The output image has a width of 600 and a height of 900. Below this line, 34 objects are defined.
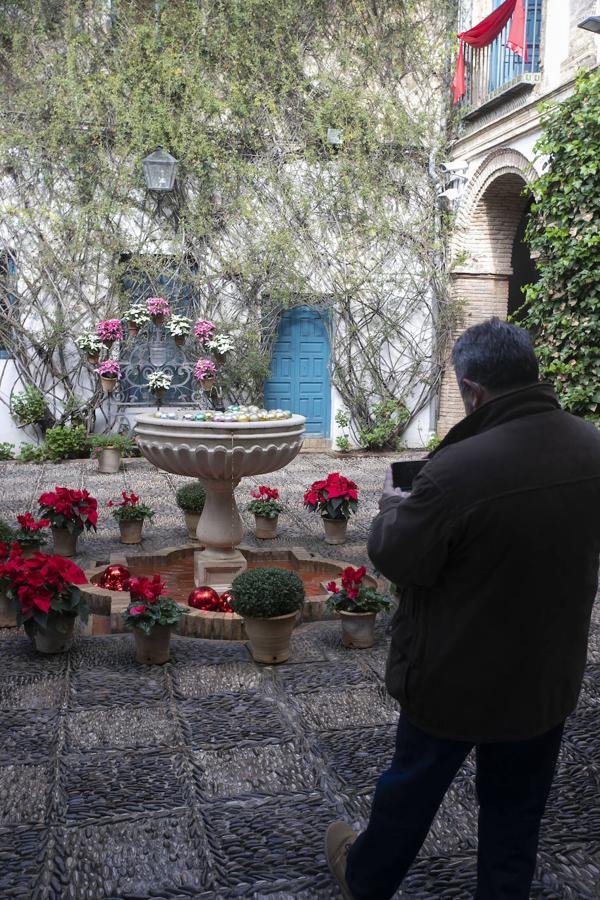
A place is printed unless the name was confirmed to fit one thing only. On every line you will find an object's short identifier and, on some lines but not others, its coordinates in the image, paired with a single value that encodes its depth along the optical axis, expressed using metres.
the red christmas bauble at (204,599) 4.75
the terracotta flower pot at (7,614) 4.54
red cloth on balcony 9.58
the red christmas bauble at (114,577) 5.06
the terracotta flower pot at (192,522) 6.48
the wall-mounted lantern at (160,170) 10.86
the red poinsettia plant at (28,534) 5.37
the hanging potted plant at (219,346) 10.75
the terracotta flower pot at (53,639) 4.10
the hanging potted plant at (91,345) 10.29
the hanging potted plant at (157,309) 10.37
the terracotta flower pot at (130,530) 6.30
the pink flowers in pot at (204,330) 10.80
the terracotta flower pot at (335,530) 6.46
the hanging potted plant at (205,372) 10.59
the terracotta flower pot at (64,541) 5.86
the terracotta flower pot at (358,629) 4.32
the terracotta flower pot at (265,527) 6.57
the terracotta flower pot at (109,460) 9.70
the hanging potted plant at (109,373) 10.28
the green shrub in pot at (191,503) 6.44
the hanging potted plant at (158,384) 10.34
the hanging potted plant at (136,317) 10.36
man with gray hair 1.77
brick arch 11.52
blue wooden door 12.12
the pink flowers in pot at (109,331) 10.25
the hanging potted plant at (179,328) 10.54
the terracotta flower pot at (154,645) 4.02
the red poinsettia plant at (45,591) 3.99
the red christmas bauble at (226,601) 4.77
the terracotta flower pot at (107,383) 10.34
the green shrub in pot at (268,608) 4.02
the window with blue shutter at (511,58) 10.16
